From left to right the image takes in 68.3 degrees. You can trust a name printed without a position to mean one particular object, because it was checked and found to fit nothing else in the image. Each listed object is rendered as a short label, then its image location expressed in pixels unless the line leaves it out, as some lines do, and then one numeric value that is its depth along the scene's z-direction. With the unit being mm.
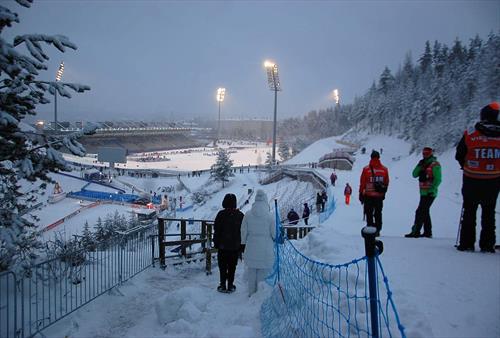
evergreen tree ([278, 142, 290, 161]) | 91125
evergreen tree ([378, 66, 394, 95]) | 84438
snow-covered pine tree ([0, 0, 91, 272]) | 4789
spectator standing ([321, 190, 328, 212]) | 19672
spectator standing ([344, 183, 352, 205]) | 19750
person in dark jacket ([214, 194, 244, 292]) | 6395
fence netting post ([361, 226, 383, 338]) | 2556
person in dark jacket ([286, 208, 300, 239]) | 11556
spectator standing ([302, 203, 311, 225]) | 17000
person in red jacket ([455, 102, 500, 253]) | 5309
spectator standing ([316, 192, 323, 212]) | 19516
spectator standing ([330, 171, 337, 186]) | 30795
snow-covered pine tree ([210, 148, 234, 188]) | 45688
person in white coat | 6051
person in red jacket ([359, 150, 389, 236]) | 7832
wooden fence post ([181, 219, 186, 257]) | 9281
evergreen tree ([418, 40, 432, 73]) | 75250
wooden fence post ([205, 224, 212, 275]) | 8242
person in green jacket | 7613
